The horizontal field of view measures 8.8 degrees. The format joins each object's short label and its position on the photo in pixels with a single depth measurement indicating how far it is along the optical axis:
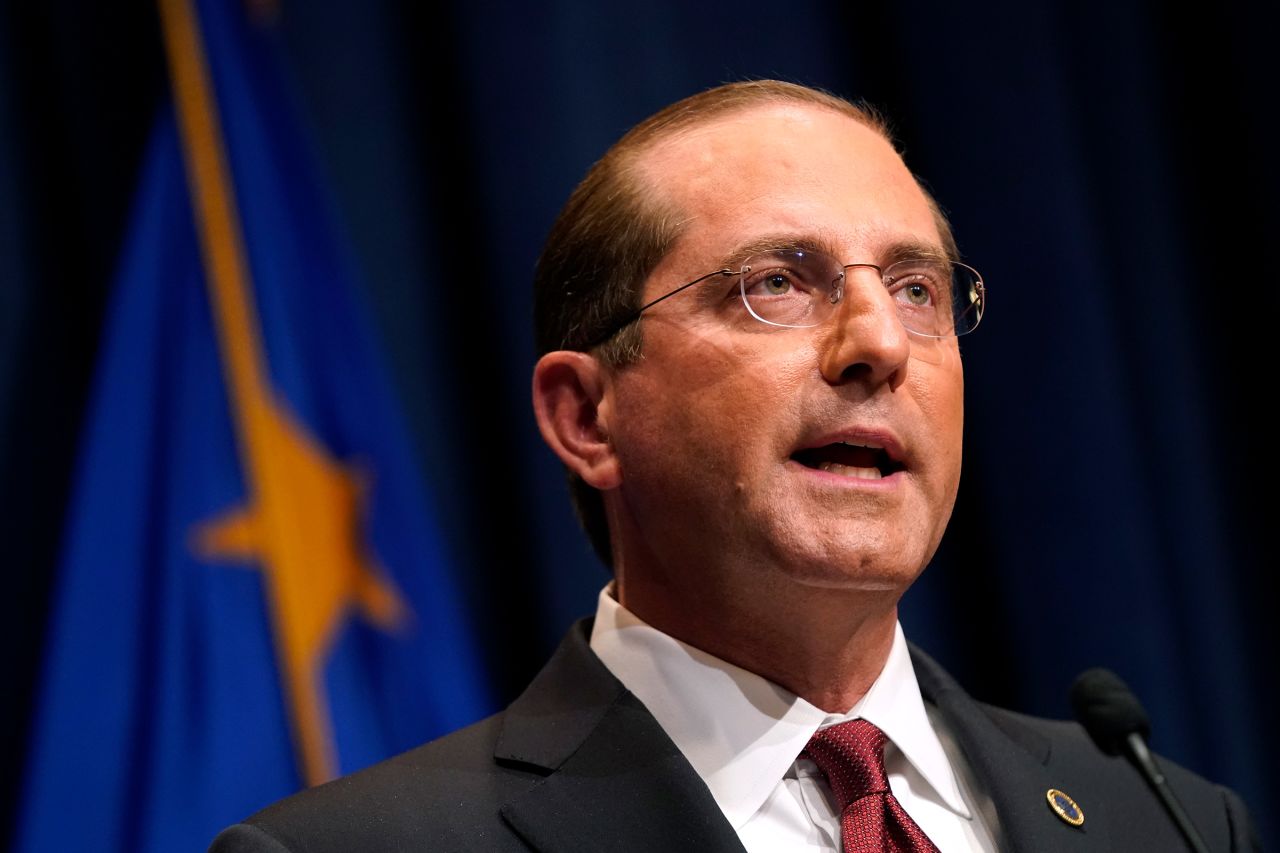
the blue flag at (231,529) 3.69
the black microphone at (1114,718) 3.46
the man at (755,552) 3.38
